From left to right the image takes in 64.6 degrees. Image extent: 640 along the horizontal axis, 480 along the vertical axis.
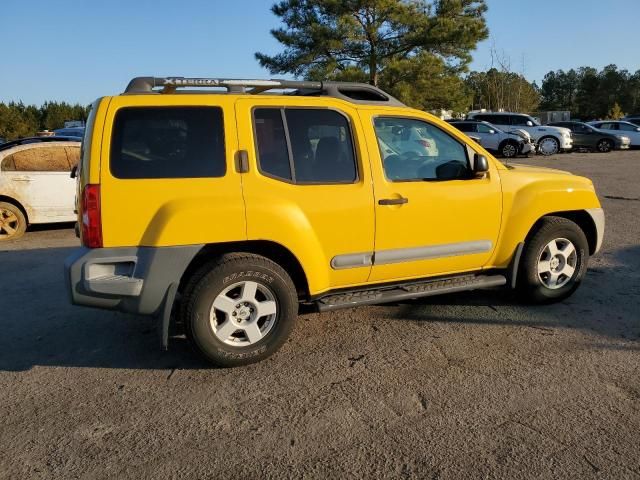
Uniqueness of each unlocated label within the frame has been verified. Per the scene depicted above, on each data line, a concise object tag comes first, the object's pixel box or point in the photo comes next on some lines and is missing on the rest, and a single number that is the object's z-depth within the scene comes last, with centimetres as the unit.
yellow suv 327
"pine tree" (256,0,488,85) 2573
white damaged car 792
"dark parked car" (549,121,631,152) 2559
